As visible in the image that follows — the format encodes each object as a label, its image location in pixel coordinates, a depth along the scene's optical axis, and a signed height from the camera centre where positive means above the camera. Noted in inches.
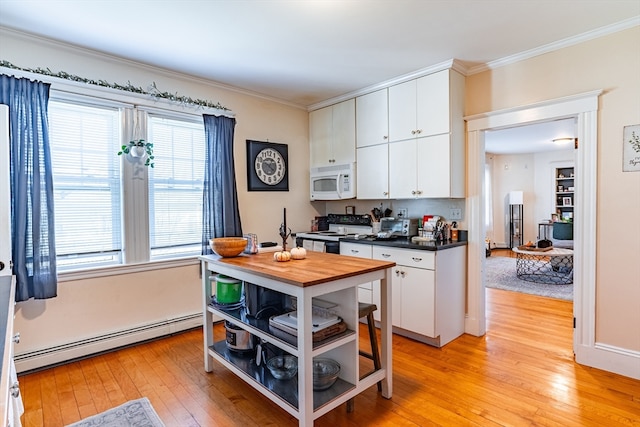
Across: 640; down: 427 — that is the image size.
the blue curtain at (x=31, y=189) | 100.1 +5.4
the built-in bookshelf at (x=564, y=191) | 317.7 +11.4
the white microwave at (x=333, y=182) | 161.0 +11.4
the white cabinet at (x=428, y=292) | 121.5 -31.9
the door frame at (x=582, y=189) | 105.6 +4.4
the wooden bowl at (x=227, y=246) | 99.4 -11.7
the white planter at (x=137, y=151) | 123.4 +20.0
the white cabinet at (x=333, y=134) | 161.0 +34.9
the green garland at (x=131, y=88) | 106.3 +42.3
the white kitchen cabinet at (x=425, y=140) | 127.0 +25.1
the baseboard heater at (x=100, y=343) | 106.0 -46.4
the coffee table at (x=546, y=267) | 211.5 -44.8
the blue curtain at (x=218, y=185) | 142.1 +9.0
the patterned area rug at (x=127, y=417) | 81.6 -50.9
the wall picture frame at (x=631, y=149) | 97.9 +15.5
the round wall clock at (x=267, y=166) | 159.3 +18.8
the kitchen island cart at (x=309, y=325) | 71.6 -29.7
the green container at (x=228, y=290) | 99.0 -24.0
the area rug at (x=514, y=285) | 188.2 -48.2
